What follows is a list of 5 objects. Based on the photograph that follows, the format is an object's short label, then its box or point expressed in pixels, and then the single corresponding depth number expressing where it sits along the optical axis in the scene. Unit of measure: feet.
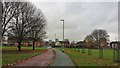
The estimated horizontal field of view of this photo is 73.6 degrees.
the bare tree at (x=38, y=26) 62.67
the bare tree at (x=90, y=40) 118.84
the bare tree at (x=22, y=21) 55.32
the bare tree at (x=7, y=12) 50.35
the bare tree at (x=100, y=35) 132.15
